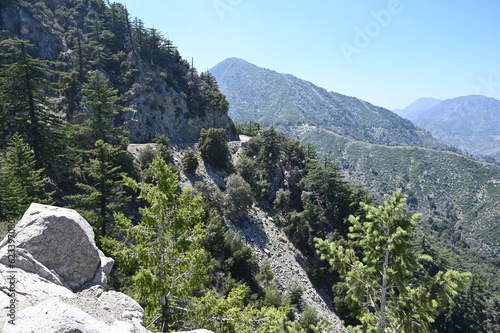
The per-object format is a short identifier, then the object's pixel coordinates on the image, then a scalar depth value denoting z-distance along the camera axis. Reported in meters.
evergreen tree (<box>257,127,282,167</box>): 45.84
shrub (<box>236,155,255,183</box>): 43.09
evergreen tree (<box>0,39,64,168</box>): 19.77
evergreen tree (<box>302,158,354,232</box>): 44.53
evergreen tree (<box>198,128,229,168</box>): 43.78
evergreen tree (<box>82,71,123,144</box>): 27.36
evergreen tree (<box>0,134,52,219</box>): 14.33
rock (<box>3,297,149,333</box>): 4.29
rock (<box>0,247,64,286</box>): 6.96
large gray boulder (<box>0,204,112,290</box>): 7.68
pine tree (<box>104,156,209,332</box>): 8.35
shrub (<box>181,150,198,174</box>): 39.28
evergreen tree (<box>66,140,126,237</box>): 17.06
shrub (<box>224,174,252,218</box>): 35.88
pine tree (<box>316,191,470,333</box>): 7.21
